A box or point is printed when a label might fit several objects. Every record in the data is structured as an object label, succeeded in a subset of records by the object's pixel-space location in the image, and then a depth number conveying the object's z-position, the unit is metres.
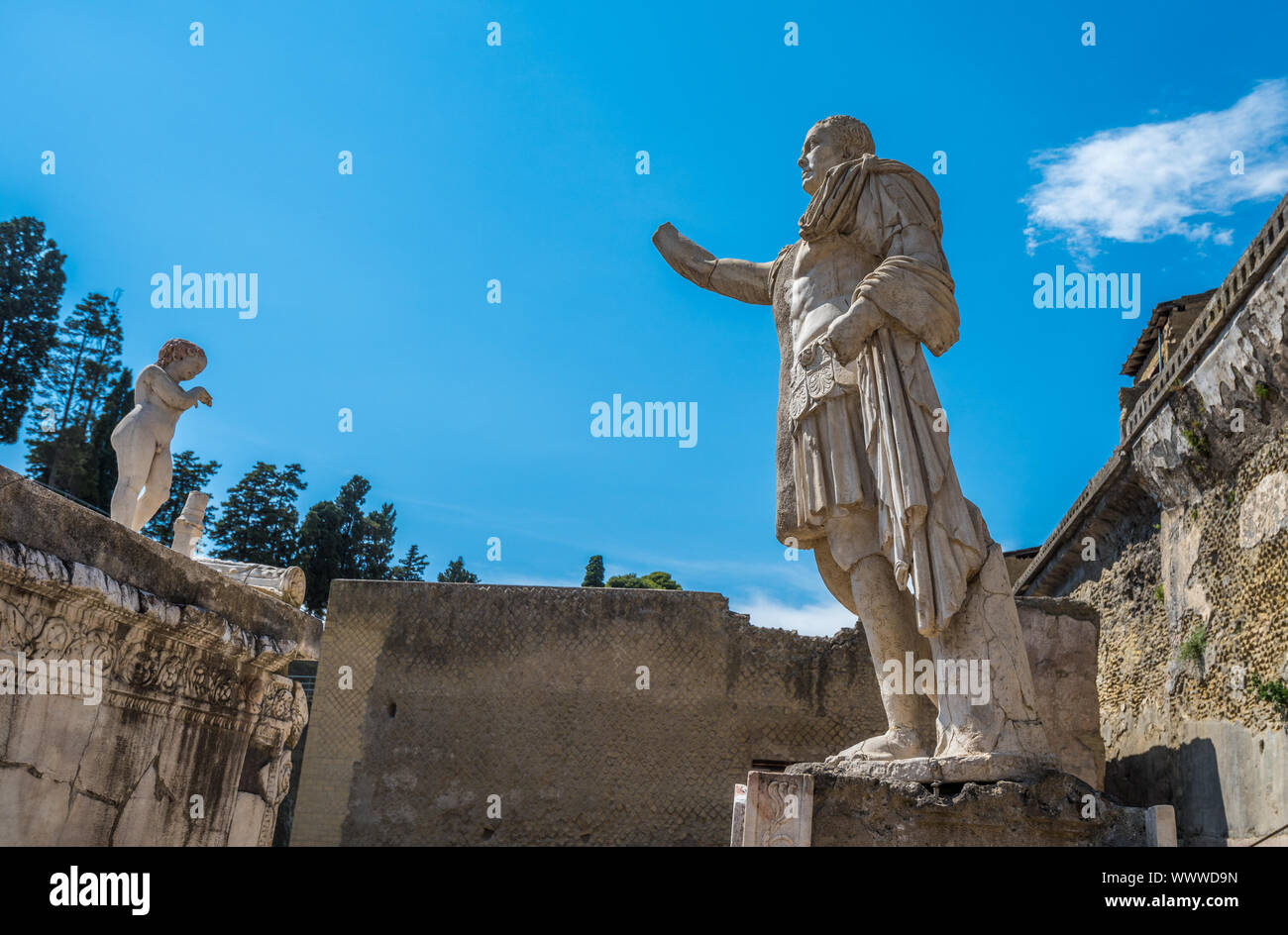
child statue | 4.60
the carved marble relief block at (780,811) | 3.15
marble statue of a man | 3.48
